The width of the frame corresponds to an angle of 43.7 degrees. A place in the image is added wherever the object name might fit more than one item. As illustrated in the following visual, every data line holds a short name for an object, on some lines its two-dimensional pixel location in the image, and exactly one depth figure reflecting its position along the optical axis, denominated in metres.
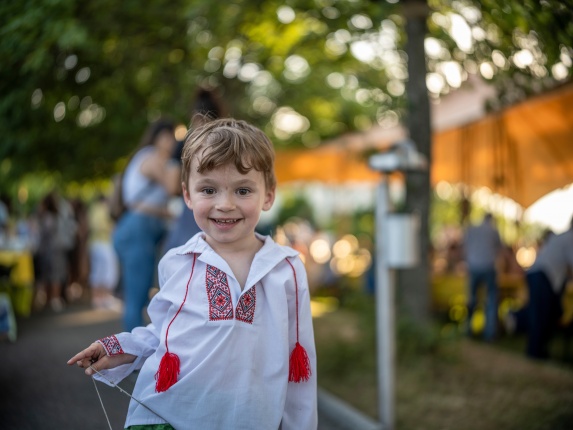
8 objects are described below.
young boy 2.20
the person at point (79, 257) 14.20
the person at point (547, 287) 7.39
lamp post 5.13
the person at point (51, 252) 12.13
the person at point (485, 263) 9.41
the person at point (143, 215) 4.97
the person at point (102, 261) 12.80
